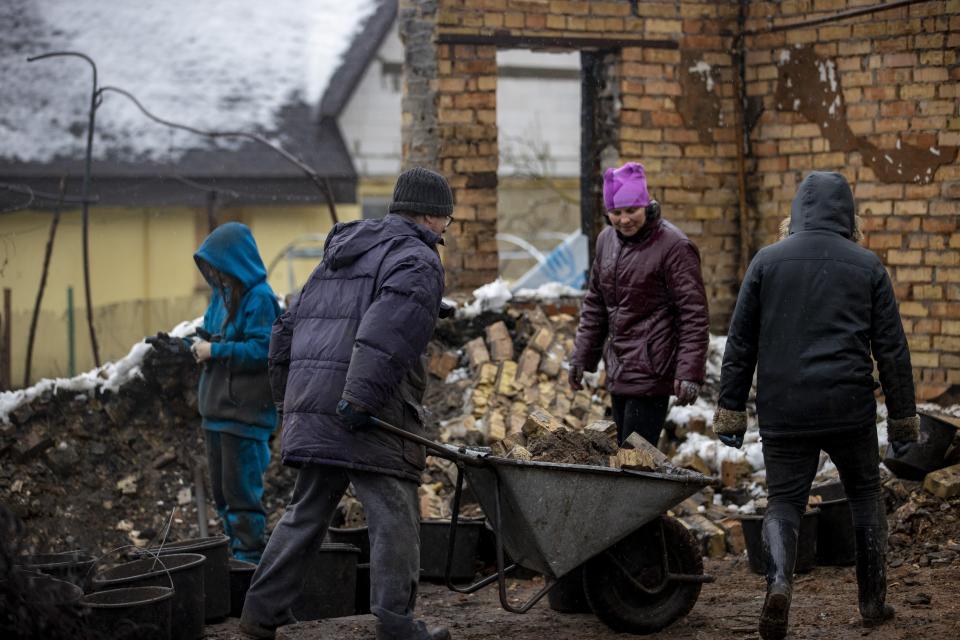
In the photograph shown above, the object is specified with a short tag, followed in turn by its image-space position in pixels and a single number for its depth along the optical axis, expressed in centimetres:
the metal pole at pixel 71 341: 1399
